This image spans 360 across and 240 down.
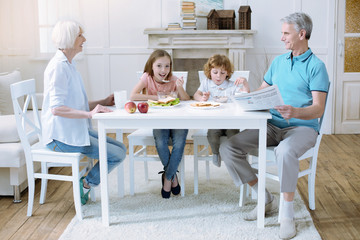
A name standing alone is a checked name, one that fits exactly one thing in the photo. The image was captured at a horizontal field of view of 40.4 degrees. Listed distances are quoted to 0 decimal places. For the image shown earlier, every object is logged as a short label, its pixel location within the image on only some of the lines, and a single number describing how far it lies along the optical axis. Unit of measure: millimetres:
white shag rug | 2689
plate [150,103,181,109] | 2914
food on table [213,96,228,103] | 3096
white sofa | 3199
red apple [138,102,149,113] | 2713
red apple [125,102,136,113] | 2721
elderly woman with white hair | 2773
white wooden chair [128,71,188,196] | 3270
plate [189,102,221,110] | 2834
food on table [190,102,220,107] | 2877
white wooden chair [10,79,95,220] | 2844
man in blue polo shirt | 2775
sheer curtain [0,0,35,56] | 4766
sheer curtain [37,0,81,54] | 5117
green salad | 2945
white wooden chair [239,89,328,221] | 2880
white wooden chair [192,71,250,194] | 3285
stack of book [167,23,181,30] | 5152
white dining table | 2639
